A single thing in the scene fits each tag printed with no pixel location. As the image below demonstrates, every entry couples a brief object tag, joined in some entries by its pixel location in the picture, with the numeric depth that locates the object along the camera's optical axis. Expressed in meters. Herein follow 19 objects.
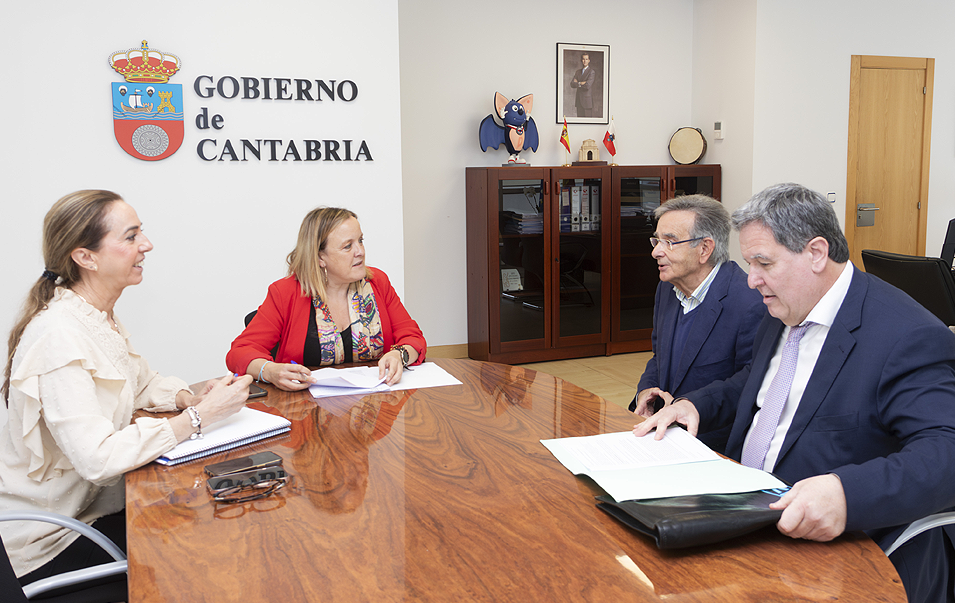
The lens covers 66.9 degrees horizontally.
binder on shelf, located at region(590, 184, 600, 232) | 5.91
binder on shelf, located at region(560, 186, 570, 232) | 5.81
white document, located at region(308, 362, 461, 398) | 2.27
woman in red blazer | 2.67
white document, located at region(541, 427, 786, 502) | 1.37
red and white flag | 6.06
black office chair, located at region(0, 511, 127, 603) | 1.19
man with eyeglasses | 2.33
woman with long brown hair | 1.60
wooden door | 6.15
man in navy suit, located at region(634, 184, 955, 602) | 1.26
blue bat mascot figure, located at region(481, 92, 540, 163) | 5.64
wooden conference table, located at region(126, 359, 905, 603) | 1.09
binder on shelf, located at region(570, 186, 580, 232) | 5.86
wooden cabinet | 5.66
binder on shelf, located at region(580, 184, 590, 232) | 5.89
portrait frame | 6.04
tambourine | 6.29
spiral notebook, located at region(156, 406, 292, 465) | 1.67
